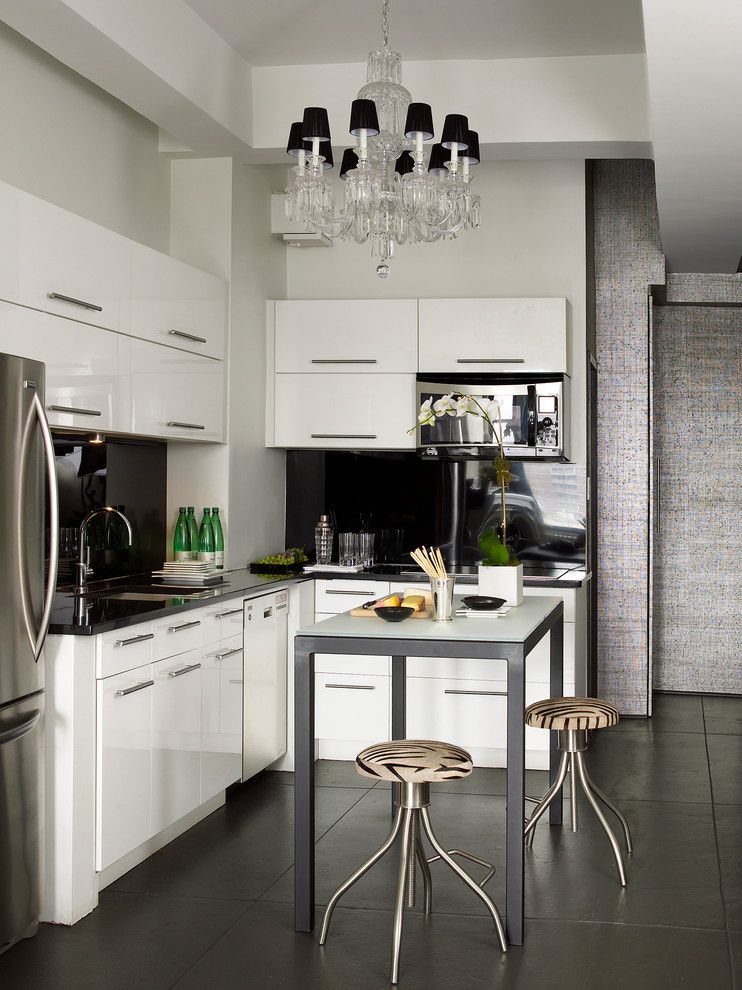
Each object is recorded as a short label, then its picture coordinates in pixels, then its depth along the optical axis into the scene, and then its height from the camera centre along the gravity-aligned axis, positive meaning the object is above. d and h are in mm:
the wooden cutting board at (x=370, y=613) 3833 -407
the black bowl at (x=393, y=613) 3619 -380
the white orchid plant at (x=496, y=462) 4129 +131
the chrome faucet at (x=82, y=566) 4367 -281
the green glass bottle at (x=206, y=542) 5199 -218
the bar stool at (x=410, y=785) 3186 -847
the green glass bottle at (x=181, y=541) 5219 -214
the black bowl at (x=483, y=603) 3975 -382
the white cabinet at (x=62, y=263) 3508 +798
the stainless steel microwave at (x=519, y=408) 5645 +449
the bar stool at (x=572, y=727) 4008 -830
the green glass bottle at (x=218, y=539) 5262 -206
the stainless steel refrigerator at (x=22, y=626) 3109 -375
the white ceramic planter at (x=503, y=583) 4246 -331
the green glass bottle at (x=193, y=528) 5238 -154
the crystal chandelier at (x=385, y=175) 3736 +1101
